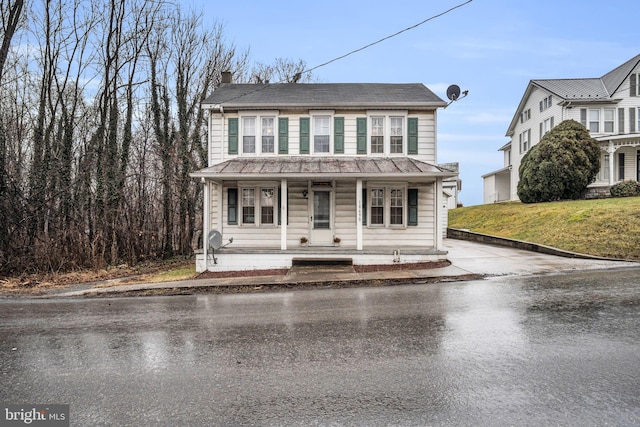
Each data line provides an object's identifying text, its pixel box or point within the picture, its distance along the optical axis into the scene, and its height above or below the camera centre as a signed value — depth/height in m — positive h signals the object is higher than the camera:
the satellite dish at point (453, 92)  14.62 +4.90
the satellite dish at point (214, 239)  12.08 -0.64
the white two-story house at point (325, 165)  14.22 +1.96
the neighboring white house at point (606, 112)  25.06 +7.63
